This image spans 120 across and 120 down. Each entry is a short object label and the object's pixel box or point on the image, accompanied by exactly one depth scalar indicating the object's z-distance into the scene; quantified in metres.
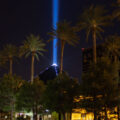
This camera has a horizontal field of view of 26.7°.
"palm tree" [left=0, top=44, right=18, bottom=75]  61.25
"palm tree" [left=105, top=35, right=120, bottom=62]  45.44
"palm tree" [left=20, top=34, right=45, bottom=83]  54.19
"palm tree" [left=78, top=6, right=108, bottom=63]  36.44
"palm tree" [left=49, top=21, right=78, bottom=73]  43.78
